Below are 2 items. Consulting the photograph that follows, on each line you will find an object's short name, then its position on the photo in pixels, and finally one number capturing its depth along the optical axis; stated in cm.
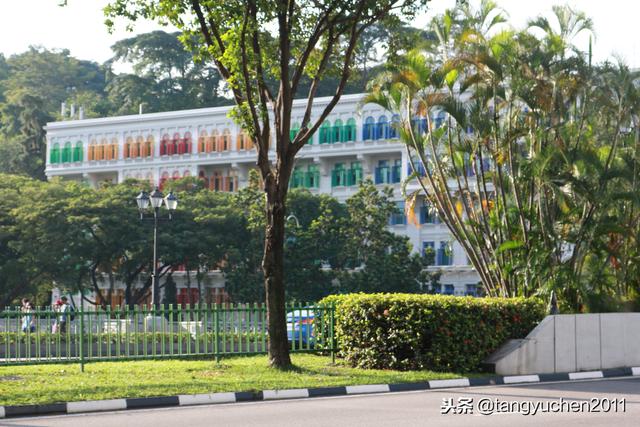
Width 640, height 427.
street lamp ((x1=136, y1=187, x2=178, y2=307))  3100
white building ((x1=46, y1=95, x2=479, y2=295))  6169
